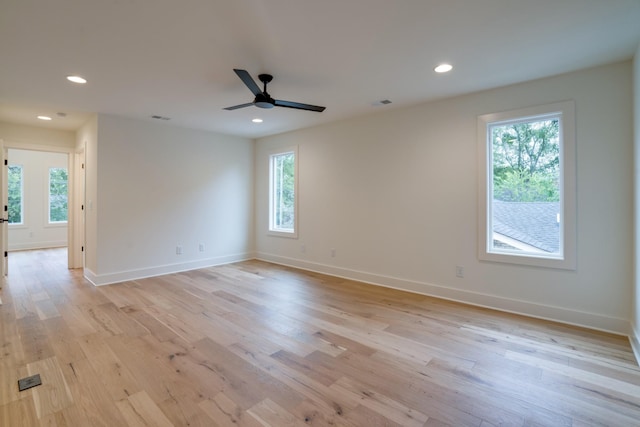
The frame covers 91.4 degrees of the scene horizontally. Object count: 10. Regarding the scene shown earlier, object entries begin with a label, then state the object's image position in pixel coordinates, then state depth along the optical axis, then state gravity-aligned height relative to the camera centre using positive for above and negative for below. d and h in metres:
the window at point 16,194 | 7.61 +0.52
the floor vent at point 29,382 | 2.07 -1.14
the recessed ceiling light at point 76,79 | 3.27 +1.45
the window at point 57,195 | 8.14 +0.53
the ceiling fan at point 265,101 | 2.95 +1.17
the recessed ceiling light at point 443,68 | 2.99 +1.45
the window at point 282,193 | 6.09 +0.45
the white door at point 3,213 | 4.43 +0.03
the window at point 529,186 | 3.17 +0.33
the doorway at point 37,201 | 7.59 +0.36
